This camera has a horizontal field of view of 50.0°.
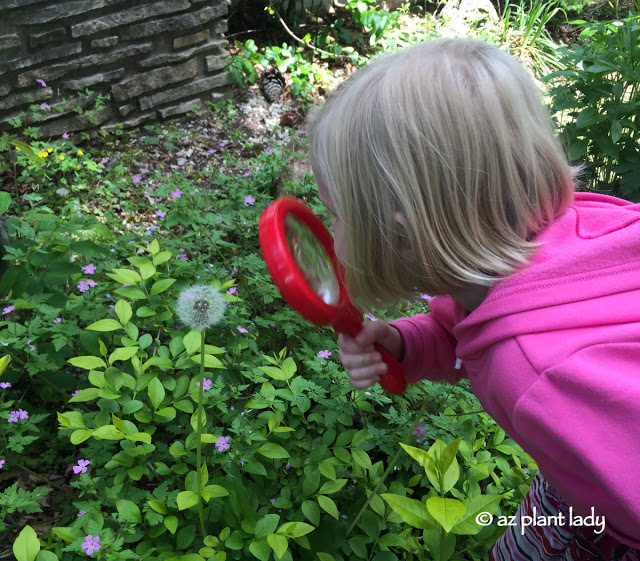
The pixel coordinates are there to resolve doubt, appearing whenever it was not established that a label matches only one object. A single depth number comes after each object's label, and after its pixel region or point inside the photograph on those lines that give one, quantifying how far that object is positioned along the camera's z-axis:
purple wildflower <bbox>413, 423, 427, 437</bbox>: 0.71
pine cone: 1.81
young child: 0.41
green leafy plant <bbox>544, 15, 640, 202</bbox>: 1.04
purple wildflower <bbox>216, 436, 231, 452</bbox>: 0.63
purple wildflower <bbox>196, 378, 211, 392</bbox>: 0.67
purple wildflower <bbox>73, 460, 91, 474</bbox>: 0.62
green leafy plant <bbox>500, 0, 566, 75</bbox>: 2.29
